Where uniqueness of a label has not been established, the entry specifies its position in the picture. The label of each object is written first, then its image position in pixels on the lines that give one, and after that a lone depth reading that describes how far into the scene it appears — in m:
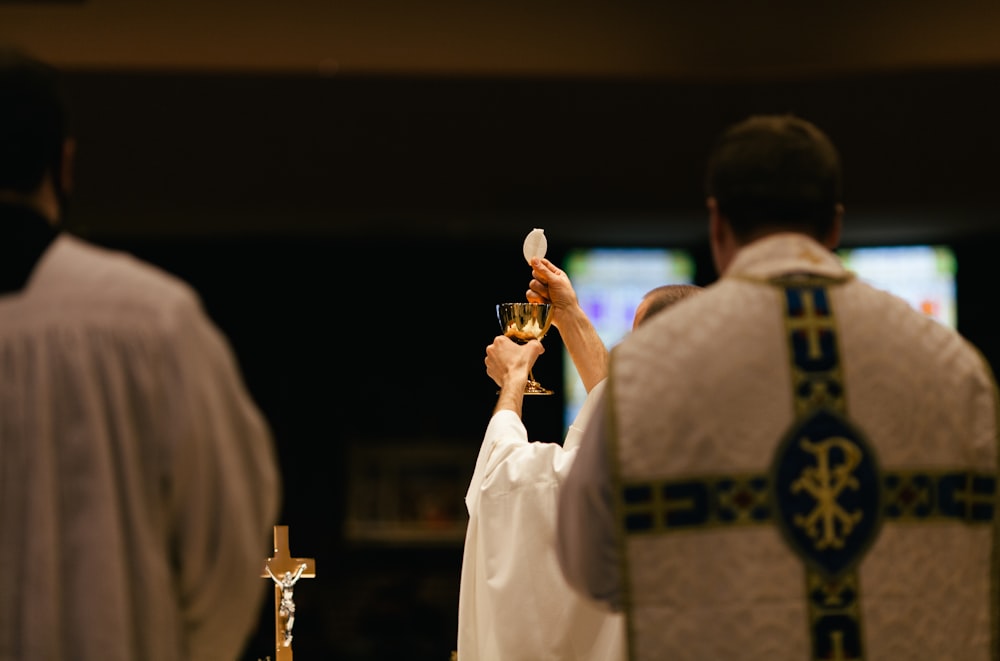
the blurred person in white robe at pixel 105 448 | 3.71
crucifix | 6.42
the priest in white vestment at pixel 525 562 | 5.99
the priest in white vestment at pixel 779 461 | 4.19
